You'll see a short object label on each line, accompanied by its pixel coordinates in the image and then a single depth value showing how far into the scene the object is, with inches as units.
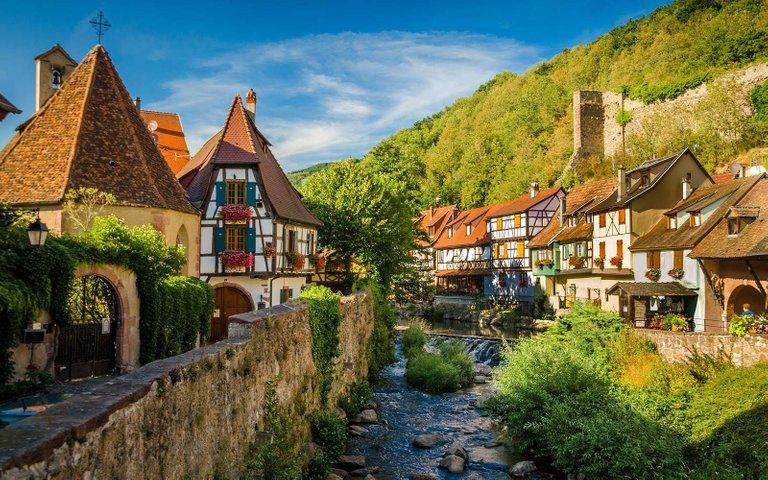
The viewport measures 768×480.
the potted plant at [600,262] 1424.7
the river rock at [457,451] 623.2
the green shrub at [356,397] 716.0
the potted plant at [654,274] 1161.2
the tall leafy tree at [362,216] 1298.0
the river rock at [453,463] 585.9
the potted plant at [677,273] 1083.9
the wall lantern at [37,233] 473.1
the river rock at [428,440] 658.2
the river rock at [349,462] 560.1
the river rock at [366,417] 718.6
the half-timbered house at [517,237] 1921.8
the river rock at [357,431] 667.4
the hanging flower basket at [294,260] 1085.1
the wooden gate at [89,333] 555.2
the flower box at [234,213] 1023.6
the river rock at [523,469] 573.0
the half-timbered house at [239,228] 1026.7
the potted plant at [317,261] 1229.3
